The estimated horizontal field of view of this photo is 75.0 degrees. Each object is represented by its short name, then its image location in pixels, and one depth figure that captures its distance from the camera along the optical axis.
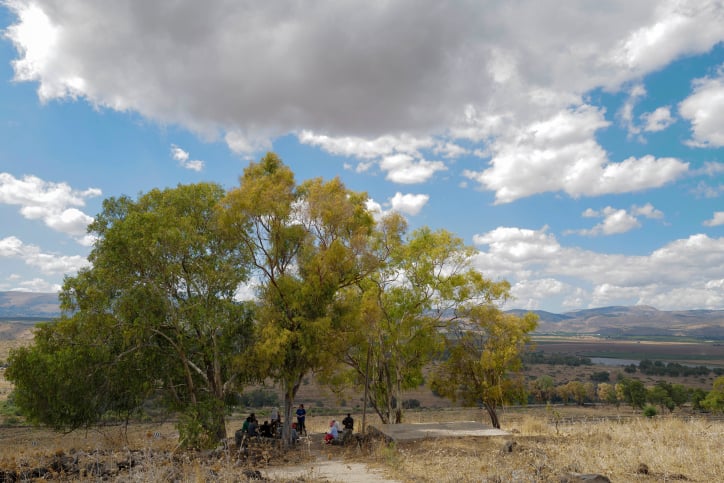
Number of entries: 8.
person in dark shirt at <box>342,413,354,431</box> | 22.51
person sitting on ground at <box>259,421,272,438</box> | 21.56
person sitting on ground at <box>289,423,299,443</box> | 19.93
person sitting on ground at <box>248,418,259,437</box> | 20.58
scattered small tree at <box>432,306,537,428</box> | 28.02
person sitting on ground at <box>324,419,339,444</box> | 21.05
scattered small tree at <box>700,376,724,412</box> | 50.63
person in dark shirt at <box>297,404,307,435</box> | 22.36
